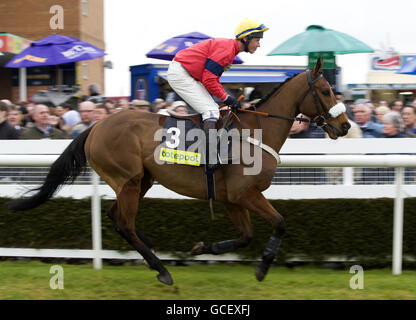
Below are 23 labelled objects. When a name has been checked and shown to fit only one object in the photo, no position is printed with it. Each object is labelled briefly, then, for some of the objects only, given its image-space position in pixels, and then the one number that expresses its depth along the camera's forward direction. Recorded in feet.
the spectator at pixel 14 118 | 37.74
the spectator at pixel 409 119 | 38.50
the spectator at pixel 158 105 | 51.08
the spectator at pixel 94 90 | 59.36
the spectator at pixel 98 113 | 38.45
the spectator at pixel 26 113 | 48.01
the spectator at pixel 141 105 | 53.70
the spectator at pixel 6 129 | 36.06
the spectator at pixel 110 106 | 46.18
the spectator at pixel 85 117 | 37.86
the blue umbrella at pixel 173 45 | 57.67
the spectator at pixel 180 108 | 39.75
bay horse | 26.08
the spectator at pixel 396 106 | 55.68
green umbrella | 48.11
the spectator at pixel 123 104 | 51.86
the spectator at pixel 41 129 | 35.96
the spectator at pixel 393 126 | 34.81
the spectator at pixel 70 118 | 44.19
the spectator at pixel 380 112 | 46.79
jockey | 26.18
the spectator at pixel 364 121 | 38.52
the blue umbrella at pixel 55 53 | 59.31
